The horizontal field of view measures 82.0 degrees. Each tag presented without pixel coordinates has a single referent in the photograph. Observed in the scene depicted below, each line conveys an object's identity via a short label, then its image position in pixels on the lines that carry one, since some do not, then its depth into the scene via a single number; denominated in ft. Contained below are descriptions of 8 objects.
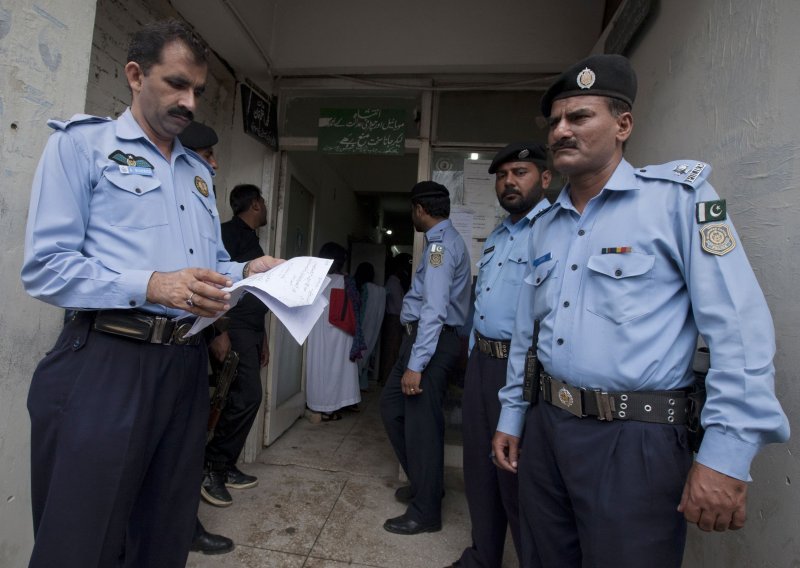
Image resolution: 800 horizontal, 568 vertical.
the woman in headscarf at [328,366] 15.57
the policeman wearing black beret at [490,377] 7.33
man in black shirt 9.86
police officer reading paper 4.00
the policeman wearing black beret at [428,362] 9.02
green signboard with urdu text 12.11
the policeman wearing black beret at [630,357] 3.59
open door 12.77
